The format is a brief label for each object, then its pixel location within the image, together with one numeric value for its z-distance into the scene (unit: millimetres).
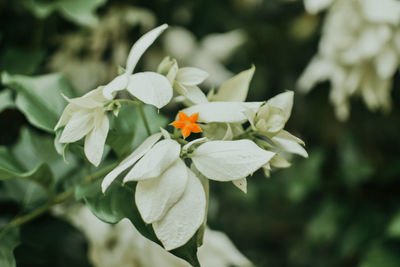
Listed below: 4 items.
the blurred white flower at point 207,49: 1282
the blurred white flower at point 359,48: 1012
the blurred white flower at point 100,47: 1090
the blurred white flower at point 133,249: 801
